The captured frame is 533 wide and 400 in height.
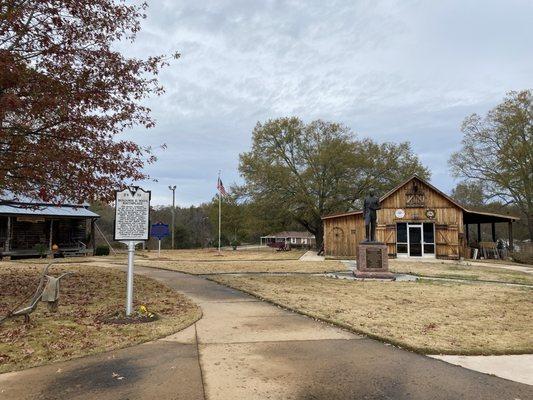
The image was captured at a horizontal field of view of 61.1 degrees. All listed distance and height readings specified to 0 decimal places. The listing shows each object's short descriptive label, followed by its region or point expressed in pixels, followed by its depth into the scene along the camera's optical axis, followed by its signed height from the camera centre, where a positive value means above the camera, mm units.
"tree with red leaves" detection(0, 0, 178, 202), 8828 +2723
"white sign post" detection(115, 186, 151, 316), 8336 +391
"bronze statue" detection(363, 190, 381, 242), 18002 +960
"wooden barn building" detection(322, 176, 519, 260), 28659 +1189
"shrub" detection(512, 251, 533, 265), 28709 -1012
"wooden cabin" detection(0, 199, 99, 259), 26578 +355
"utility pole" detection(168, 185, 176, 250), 55244 +5848
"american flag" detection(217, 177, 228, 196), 37094 +4243
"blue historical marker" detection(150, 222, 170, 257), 31828 +597
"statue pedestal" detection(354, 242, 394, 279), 16719 -704
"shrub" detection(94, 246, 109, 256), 31984 -923
